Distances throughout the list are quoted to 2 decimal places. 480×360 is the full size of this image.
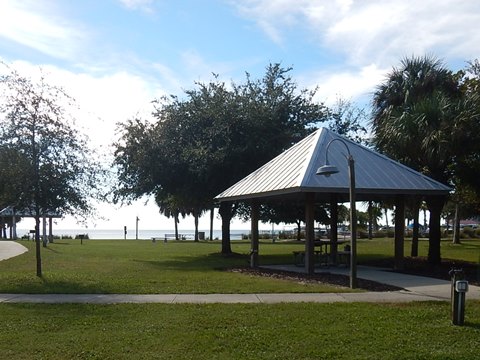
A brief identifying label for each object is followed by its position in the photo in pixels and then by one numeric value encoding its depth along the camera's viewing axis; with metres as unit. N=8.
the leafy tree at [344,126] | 30.28
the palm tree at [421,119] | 20.00
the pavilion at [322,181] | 17.67
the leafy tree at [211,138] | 27.27
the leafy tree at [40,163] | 16.89
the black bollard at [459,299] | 9.41
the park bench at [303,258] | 22.64
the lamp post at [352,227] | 14.52
